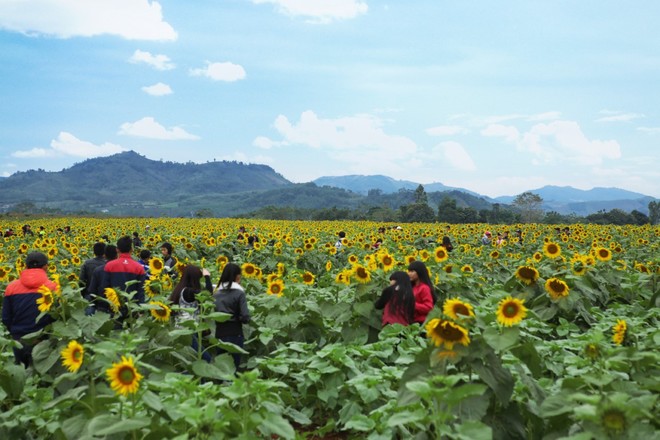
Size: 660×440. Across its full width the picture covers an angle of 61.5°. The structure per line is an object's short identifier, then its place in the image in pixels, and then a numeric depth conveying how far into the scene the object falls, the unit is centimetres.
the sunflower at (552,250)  867
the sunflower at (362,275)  682
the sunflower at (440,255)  861
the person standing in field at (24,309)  579
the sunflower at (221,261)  1096
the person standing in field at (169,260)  999
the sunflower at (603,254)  938
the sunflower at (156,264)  871
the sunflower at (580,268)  814
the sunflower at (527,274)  727
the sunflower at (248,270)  880
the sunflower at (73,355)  368
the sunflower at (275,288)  717
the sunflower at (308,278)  819
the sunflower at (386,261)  737
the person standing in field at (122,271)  738
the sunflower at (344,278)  710
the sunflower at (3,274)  844
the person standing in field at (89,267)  840
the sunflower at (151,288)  723
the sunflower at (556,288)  688
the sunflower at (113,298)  526
